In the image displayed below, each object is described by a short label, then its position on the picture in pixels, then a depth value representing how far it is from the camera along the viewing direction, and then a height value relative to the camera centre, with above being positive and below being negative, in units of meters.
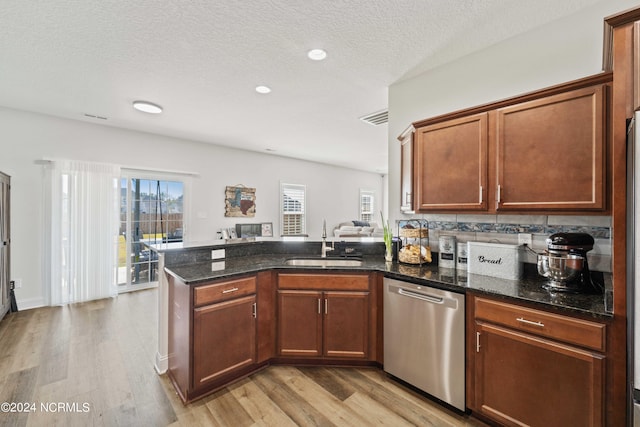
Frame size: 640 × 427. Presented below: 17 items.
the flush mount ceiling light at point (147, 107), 3.36 +1.35
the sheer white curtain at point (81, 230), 3.81 -0.25
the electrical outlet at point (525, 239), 2.05 -0.19
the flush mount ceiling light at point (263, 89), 2.97 +1.38
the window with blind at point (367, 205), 9.12 +0.28
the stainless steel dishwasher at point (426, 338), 1.78 -0.89
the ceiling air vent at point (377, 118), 3.74 +1.38
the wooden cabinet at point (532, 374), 1.34 -0.87
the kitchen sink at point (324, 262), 2.68 -0.49
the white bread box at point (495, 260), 1.88 -0.33
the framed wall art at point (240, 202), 5.72 +0.26
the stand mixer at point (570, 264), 1.59 -0.30
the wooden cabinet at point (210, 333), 1.90 -0.90
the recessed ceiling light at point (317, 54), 2.30 +1.38
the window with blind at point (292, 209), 6.80 +0.12
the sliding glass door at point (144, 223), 4.50 -0.18
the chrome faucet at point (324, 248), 2.79 -0.36
